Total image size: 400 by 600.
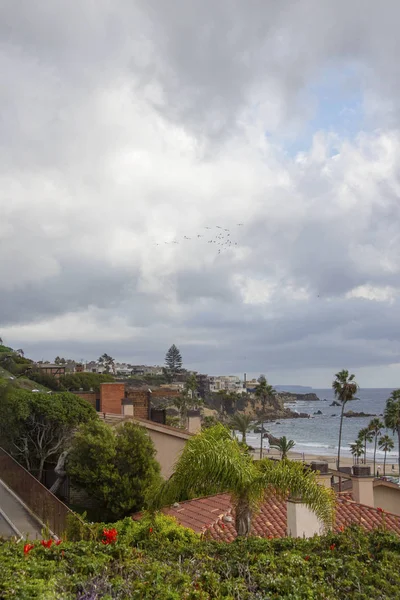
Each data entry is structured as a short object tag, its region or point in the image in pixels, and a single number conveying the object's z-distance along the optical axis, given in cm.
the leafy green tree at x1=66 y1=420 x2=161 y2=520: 2506
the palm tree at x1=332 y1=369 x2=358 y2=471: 6362
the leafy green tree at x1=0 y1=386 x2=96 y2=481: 3203
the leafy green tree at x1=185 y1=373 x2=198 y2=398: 12016
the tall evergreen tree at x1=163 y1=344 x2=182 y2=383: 18975
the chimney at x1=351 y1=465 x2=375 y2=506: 2067
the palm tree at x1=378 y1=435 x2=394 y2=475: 8564
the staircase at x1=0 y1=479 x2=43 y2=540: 2006
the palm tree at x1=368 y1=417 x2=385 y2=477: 7925
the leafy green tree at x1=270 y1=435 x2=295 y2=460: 4661
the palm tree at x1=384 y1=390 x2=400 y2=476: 6590
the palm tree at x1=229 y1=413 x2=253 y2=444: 5571
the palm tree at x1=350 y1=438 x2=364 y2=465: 8275
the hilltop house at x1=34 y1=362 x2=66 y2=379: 9666
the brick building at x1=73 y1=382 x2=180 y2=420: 4153
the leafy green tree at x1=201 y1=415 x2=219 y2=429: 8684
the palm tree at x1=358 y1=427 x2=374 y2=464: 8299
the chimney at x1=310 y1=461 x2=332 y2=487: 2067
